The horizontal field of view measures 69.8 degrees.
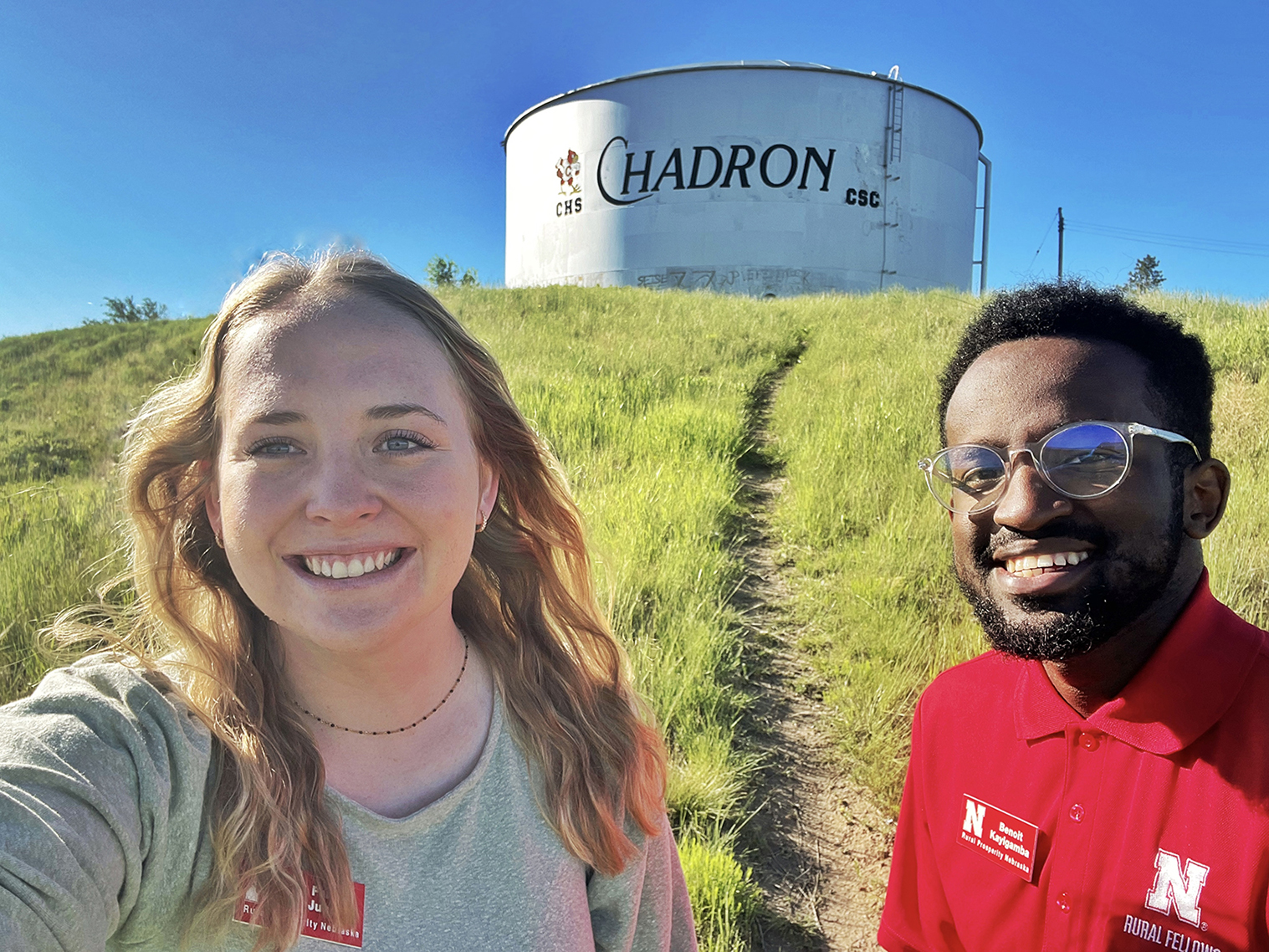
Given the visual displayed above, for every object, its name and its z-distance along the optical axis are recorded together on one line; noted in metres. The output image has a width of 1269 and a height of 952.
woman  0.43
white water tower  22.18
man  0.45
